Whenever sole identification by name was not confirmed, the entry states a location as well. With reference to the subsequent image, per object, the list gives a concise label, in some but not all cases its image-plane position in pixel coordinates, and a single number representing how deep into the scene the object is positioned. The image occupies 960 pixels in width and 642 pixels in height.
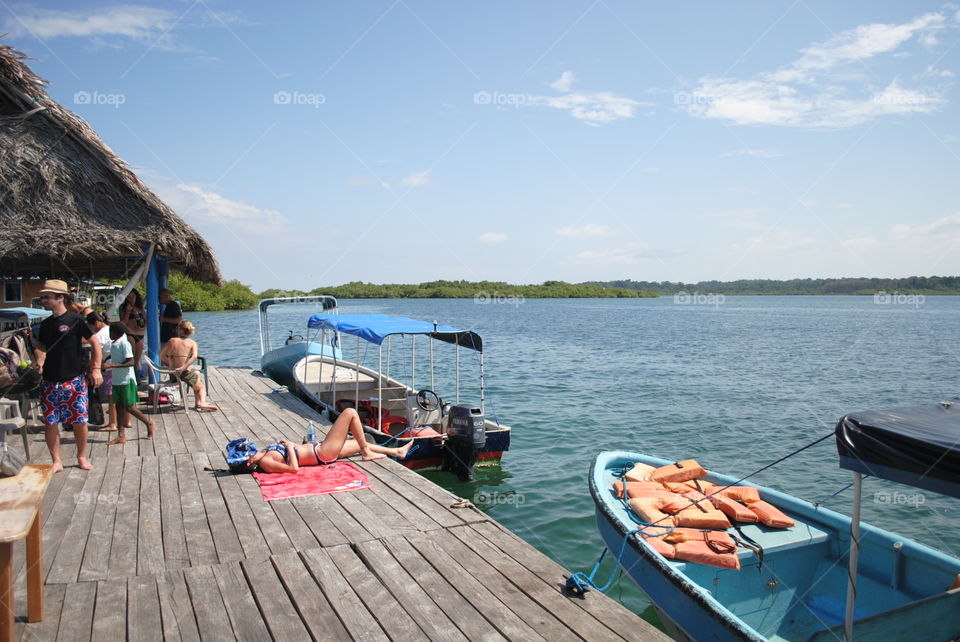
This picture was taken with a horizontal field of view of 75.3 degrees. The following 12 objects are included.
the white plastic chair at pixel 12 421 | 6.02
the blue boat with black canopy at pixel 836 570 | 4.18
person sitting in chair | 9.77
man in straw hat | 6.35
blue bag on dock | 6.73
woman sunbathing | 6.82
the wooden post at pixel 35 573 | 3.52
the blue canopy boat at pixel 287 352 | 16.55
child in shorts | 8.13
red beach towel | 6.19
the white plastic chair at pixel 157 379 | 9.74
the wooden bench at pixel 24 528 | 3.00
